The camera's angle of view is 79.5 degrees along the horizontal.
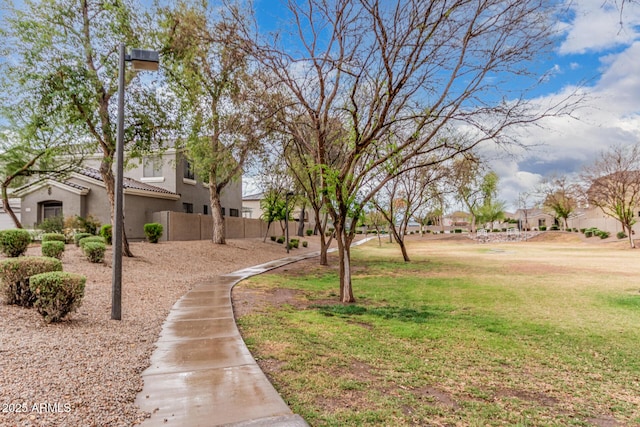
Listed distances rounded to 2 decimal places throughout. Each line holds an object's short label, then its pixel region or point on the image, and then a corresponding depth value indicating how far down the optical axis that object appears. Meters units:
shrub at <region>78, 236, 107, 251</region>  13.37
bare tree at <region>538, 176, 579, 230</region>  55.81
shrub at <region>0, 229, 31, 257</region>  11.64
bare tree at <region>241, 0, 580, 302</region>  8.07
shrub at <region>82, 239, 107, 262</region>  12.54
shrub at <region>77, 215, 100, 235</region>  19.64
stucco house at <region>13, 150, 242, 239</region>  21.52
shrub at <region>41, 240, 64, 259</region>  11.26
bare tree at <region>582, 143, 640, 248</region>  33.38
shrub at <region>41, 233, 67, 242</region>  13.90
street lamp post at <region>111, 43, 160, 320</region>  6.54
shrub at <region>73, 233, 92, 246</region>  15.88
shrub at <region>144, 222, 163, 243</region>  20.39
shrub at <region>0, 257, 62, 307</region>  6.77
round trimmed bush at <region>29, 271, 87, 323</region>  5.98
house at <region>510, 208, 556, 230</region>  80.19
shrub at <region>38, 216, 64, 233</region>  19.44
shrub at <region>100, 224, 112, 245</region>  17.33
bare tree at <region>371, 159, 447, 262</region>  20.00
